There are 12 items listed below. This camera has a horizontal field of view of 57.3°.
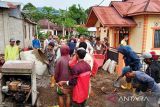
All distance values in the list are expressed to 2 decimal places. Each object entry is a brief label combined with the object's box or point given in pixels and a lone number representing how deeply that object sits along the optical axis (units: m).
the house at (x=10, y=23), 7.52
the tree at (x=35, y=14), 24.15
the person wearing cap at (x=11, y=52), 4.65
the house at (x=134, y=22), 8.40
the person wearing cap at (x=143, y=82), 2.61
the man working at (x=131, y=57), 4.24
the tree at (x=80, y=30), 24.89
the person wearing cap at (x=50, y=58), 4.75
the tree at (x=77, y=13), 31.32
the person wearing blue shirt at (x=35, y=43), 8.66
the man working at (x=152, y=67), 3.05
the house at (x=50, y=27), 30.20
